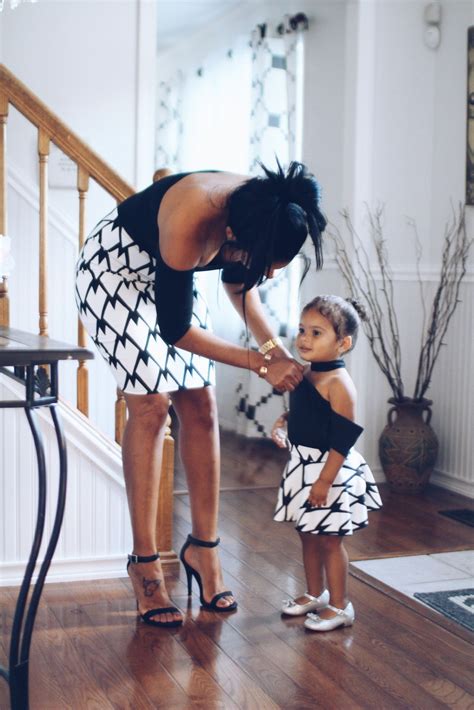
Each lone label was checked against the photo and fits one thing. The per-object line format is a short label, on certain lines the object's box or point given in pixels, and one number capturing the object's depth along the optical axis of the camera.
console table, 1.57
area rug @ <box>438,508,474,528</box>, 3.61
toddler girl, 2.28
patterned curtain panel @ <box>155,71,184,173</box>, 6.58
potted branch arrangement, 4.08
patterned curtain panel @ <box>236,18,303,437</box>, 5.04
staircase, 2.66
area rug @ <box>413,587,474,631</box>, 2.47
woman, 1.95
